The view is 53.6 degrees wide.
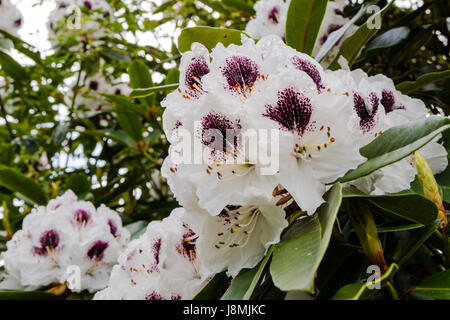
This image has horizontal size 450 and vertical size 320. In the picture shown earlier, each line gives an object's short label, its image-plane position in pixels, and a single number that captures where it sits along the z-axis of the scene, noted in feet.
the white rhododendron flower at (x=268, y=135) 1.81
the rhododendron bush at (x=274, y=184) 1.80
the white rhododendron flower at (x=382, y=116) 2.04
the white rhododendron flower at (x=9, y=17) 6.07
